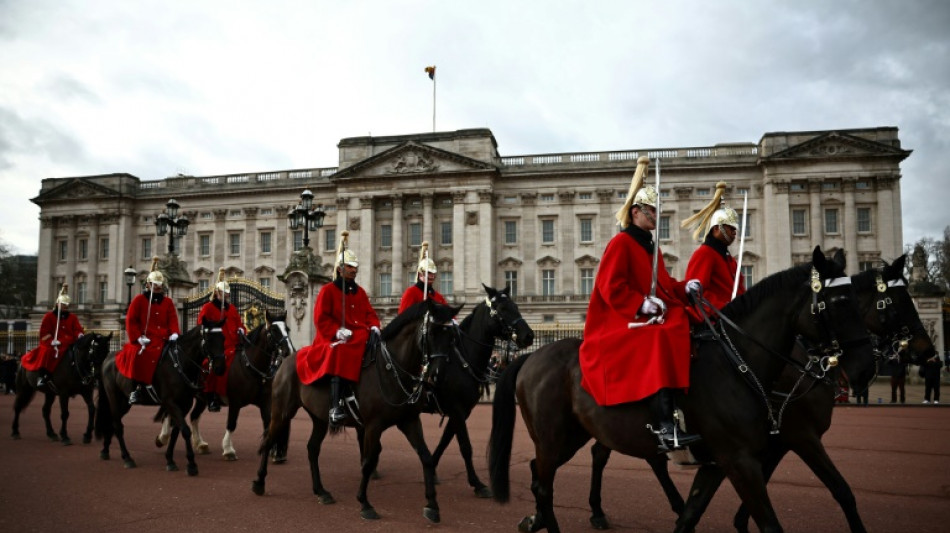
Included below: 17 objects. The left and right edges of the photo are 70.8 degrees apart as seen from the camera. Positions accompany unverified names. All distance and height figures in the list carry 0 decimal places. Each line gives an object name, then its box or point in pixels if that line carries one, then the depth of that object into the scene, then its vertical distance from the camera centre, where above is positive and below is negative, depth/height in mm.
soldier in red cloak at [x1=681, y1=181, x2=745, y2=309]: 6439 +377
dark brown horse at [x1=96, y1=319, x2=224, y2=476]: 10281 -1421
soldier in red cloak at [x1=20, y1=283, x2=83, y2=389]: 13758 -998
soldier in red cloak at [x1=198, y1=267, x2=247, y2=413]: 11461 -615
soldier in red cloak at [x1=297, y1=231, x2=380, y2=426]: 8000 -462
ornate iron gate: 23266 -301
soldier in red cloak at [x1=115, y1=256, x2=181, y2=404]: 10672 -641
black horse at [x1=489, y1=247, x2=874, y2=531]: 4730 -657
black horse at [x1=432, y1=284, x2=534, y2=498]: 8828 -855
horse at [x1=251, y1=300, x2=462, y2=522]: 7504 -1063
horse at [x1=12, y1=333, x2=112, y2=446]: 13383 -1569
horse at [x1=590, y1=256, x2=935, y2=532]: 5121 -700
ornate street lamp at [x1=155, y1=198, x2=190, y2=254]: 23469 +2570
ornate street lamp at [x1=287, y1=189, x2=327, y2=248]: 20844 +2546
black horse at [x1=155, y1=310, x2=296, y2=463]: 11180 -1314
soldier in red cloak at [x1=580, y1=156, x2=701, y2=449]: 4957 -235
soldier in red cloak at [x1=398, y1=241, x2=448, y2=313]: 10281 +174
